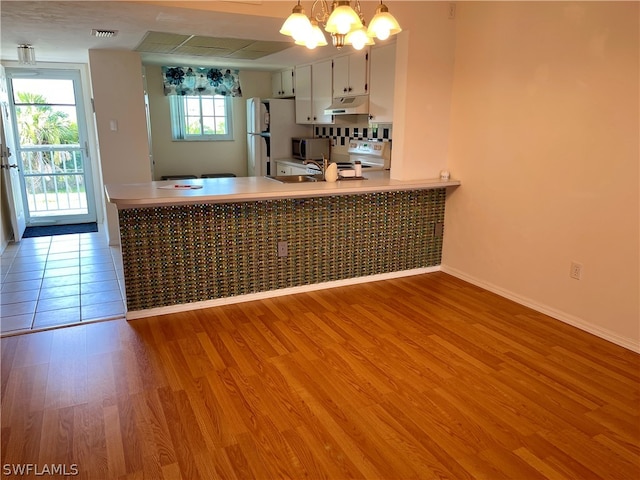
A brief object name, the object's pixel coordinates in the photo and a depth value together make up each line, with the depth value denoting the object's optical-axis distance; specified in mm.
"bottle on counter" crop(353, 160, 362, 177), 3898
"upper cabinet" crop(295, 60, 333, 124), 5098
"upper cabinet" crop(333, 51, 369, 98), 4375
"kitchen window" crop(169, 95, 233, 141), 6590
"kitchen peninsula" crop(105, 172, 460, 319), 3088
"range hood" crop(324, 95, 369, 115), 4398
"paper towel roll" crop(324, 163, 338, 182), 3742
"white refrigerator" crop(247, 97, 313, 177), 6078
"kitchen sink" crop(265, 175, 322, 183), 3928
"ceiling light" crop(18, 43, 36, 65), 4172
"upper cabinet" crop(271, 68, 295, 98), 6074
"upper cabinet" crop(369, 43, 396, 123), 3969
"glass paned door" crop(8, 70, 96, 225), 5586
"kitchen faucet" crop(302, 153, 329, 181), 3805
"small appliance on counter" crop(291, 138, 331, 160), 5762
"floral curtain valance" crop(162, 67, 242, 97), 6335
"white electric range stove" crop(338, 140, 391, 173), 4711
